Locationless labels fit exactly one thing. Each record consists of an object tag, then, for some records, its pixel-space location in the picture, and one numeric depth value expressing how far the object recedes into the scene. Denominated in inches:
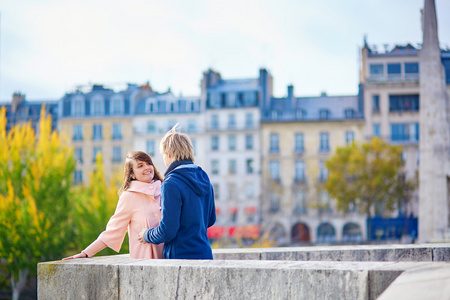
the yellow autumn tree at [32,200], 987.3
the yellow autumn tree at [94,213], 1053.2
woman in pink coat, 206.4
